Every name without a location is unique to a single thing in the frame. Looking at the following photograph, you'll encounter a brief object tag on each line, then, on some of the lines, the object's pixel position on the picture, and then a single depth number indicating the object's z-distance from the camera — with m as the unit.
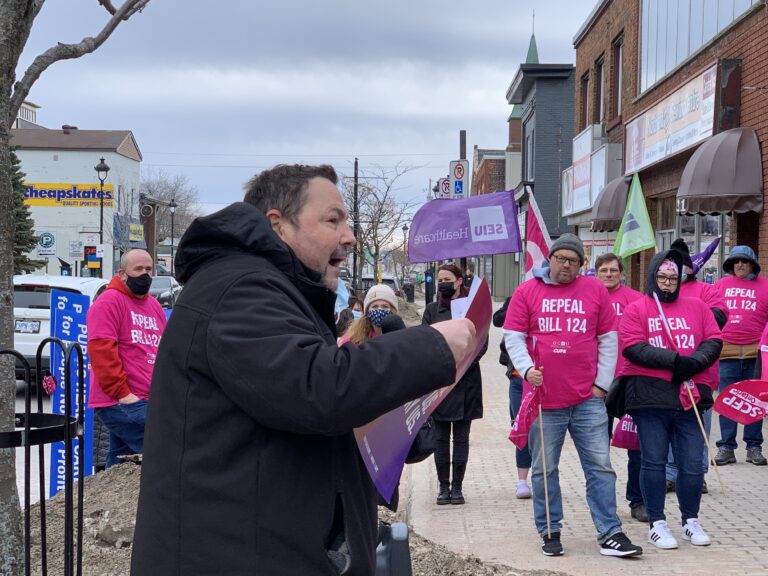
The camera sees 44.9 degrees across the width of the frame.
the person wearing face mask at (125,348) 6.30
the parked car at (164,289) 25.08
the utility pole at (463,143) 29.19
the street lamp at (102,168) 36.78
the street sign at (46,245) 36.12
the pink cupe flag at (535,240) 7.41
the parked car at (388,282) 41.09
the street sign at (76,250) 43.42
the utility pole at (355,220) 27.08
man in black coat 1.99
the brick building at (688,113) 12.38
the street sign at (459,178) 19.81
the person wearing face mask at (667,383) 6.22
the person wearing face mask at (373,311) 6.14
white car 13.59
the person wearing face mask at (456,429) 7.61
